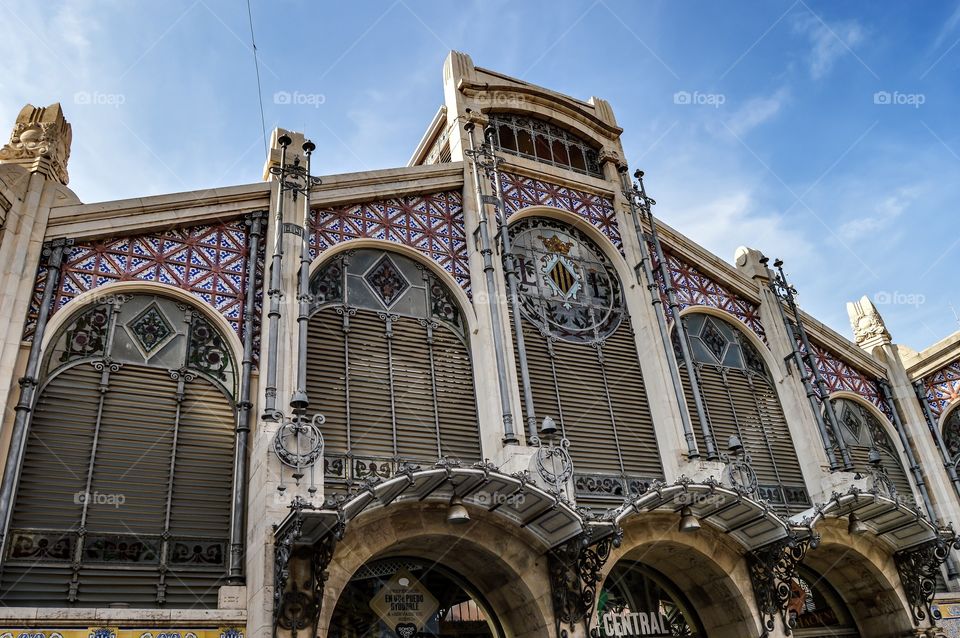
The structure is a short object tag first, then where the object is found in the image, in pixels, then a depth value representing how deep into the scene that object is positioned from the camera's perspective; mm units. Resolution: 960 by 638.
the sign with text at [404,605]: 12248
